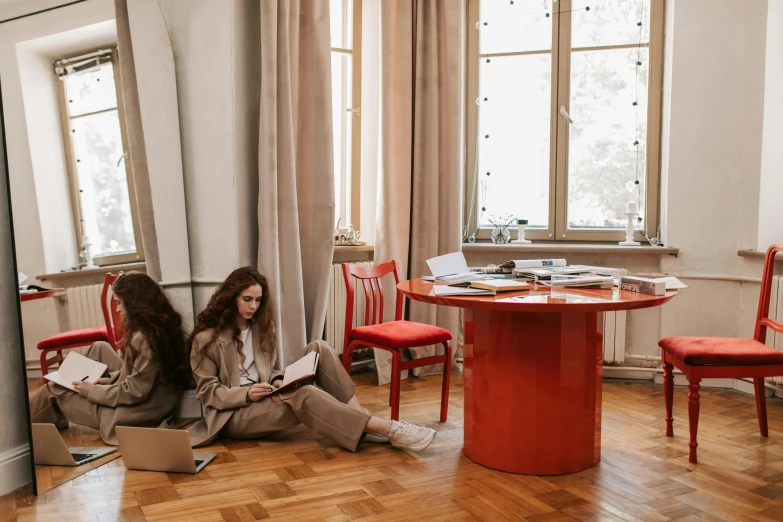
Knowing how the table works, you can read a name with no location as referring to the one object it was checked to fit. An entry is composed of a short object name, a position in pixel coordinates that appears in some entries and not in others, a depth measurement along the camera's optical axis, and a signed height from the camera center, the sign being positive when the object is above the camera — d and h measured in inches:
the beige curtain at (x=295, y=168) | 123.5 +3.5
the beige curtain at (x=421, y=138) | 150.6 +10.1
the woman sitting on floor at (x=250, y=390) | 104.5 -32.0
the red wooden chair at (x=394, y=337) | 115.4 -26.6
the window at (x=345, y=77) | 160.6 +25.3
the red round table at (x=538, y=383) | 92.8 -28.2
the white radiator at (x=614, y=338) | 149.0 -35.2
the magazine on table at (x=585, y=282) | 97.6 -14.9
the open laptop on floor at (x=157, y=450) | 96.1 -37.0
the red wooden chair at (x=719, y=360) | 98.7 -27.0
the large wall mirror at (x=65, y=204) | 86.7 -1.6
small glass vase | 159.0 -13.0
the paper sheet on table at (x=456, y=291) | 92.8 -15.0
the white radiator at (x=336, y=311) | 151.2 -28.2
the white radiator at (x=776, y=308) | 129.0 -25.6
